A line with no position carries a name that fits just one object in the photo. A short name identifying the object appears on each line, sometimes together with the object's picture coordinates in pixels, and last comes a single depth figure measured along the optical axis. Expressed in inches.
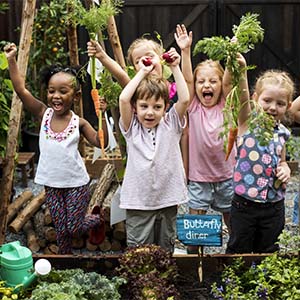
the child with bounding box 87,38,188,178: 134.7
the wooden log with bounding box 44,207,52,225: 187.9
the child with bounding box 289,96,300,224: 144.6
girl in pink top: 152.6
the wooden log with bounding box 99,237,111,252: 187.8
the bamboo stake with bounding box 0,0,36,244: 161.6
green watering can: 115.1
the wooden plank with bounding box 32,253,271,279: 126.2
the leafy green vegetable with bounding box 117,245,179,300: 113.4
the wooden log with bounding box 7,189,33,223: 201.5
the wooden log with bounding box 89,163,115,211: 192.1
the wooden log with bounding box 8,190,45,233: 194.4
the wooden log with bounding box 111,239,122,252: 188.1
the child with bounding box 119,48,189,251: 132.5
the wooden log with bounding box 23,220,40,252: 186.9
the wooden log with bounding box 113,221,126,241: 185.3
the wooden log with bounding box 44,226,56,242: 185.8
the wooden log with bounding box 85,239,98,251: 187.8
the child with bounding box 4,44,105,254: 151.4
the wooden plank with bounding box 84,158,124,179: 235.1
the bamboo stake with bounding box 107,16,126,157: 162.2
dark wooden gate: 317.1
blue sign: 122.7
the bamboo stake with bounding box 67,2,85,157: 197.5
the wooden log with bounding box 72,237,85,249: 189.2
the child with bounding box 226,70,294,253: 135.0
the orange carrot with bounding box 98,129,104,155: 145.6
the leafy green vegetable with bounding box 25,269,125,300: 106.4
